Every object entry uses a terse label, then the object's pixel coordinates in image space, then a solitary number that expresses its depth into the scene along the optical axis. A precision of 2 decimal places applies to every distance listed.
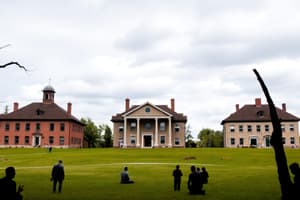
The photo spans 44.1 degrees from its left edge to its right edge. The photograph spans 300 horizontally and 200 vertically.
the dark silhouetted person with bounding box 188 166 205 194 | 17.02
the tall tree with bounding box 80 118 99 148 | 111.38
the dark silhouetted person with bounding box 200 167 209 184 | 19.28
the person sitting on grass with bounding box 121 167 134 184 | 22.23
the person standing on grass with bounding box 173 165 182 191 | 18.17
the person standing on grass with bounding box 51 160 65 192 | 18.14
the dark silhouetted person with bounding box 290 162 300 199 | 6.25
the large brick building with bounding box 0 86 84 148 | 78.12
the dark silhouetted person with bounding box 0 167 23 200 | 6.87
